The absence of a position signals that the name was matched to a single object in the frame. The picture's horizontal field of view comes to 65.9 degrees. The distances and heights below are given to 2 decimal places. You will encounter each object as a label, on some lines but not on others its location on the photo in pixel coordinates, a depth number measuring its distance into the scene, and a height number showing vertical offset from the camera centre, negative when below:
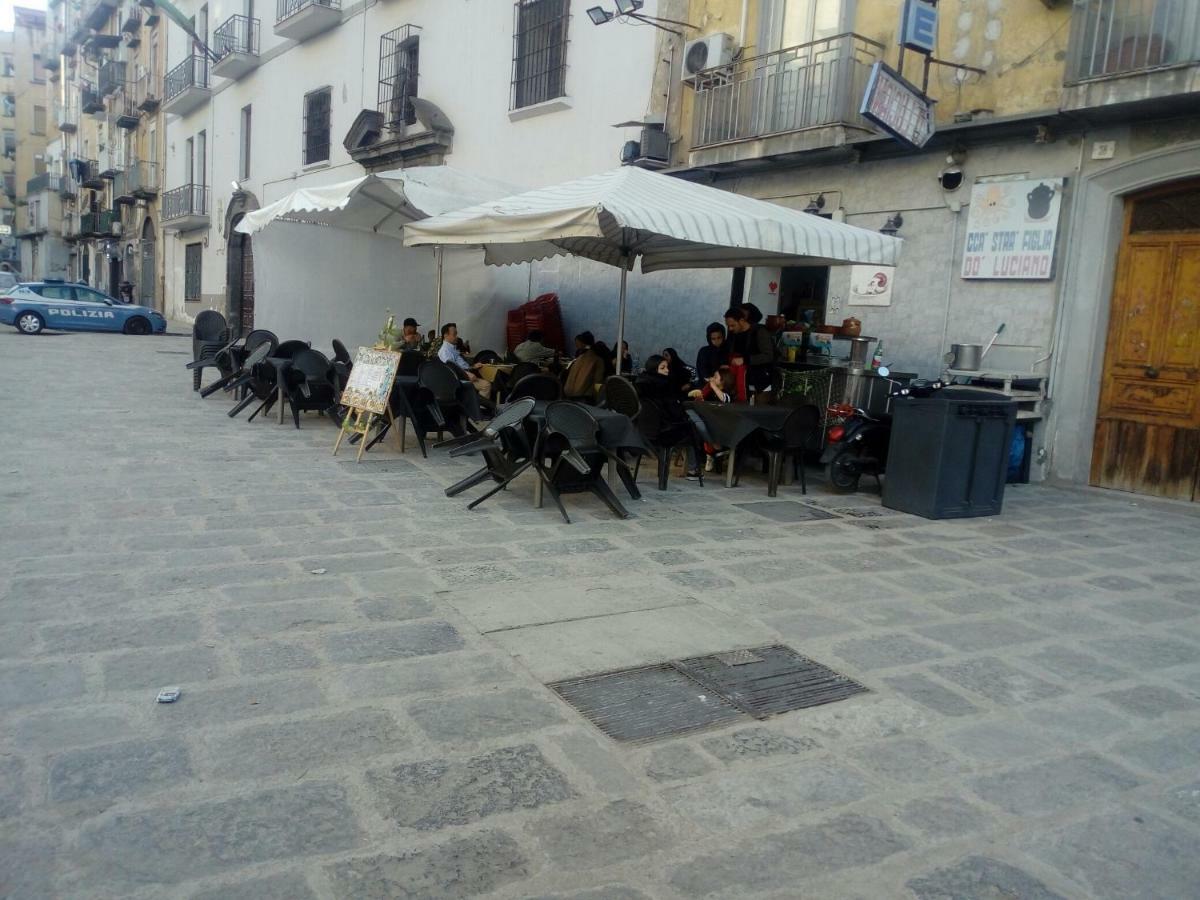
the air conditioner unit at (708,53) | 11.22 +3.36
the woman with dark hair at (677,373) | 8.91 -0.45
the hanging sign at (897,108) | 7.96 +2.09
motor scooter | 7.70 -0.88
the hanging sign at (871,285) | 9.80 +0.60
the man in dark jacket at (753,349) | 8.69 -0.15
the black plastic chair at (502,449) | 6.19 -0.92
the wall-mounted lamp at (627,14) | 11.32 +3.85
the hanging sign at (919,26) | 8.45 +2.90
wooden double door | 7.95 +0.04
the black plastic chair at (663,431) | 7.40 -0.83
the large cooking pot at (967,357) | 8.83 -0.09
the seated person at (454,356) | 10.24 -0.48
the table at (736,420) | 7.29 -0.69
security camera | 9.05 +1.63
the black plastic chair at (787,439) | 7.36 -0.82
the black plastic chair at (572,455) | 6.07 -0.90
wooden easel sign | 7.70 -0.68
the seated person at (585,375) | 9.36 -0.54
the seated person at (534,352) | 11.52 -0.43
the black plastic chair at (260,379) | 9.73 -0.84
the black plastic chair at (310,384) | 9.25 -0.81
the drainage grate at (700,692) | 3.22 -1.35
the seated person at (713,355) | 8.92 -0.23
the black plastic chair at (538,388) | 7.95 -0.60
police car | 22.98 -0.63
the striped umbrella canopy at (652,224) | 6.11 +0.74
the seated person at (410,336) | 10.56 -0.30
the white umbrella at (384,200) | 8.81 +1.09
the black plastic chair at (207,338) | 11.87 -0.54
